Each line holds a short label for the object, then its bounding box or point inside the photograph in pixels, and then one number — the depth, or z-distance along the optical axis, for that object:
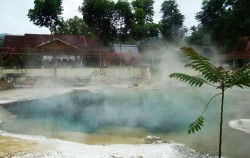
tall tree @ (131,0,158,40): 30.90
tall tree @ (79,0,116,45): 29.42
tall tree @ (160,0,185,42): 40.12
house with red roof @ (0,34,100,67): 27.33
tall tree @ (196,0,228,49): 29.55
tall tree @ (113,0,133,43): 29.83
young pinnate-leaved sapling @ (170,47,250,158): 3.76
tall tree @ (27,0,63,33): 23.12
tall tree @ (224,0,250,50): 24.19
